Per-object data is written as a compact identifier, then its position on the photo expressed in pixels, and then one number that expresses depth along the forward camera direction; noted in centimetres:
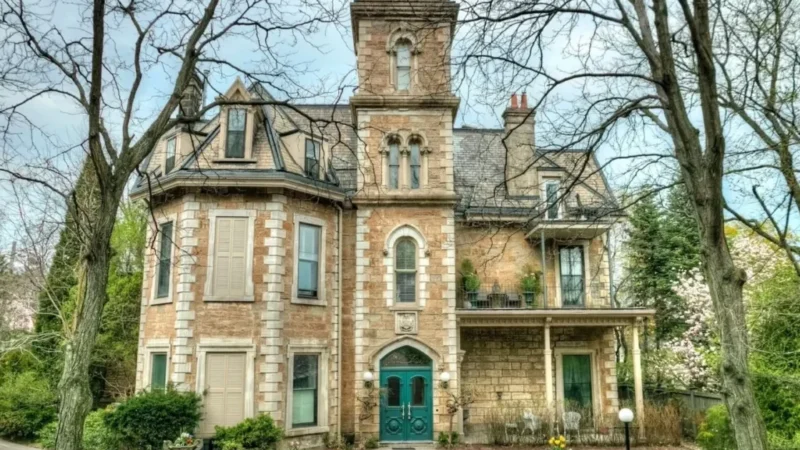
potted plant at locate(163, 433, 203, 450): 1423
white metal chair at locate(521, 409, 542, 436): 1785
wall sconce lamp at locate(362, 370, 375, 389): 1736
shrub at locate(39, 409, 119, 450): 1532
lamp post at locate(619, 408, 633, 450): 1179
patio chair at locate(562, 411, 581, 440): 1814
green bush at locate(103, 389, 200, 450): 1449
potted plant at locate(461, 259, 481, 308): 1927
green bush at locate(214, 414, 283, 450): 1473
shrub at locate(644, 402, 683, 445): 1820
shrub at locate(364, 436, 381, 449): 1689
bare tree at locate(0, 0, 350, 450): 757
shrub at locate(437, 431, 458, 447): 1722
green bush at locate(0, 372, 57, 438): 1905
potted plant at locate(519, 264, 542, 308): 1966
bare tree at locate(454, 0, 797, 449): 732
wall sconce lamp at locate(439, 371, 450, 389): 1747
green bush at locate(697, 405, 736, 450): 1369
